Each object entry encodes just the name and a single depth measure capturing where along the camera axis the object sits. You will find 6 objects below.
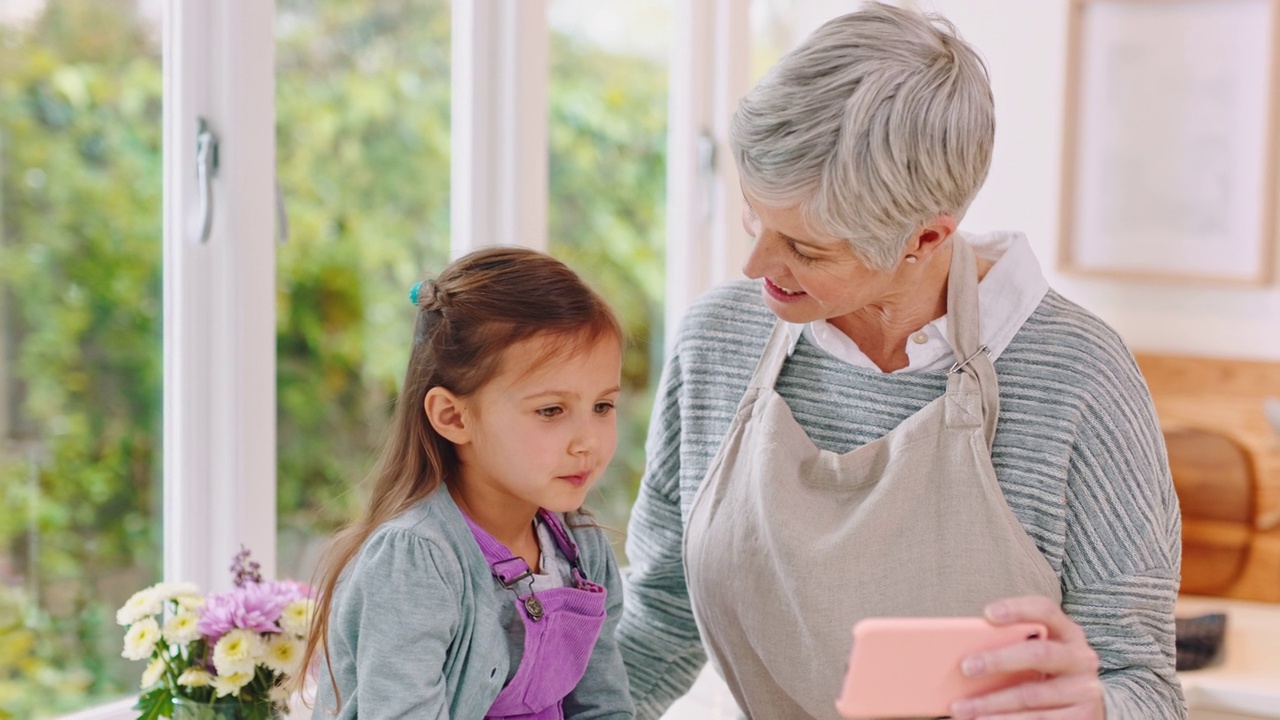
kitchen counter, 2.68
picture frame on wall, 3.24
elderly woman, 2.15
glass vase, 2.25
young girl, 2.11
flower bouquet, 2.24
